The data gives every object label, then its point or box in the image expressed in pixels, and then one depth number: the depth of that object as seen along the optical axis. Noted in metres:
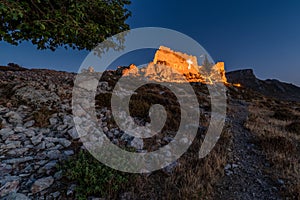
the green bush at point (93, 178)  3.43
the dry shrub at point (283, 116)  15.53
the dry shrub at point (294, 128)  9.84
